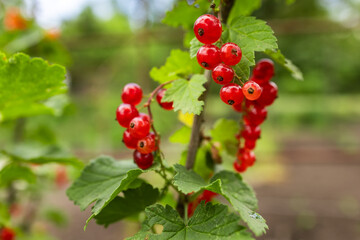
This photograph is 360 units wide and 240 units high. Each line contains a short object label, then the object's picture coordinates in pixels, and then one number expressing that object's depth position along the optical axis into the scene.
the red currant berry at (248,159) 0.21
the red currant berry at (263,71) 0.20
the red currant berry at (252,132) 0.21
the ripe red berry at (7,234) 0.27
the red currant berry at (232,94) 0.17
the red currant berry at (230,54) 0.16
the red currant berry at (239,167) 0.22
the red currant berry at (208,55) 0.17
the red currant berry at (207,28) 0.17
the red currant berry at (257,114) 0.20
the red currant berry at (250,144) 0.21
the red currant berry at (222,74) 0.17
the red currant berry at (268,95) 0.20
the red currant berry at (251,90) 0.16
